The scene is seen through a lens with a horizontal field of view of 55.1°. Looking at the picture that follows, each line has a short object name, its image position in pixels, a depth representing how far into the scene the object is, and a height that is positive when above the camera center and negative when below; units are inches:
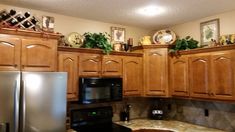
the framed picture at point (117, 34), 160.4 +28.0
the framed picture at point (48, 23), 131.2 +30.2
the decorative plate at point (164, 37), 158.7 +26.1
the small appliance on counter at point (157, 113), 161.5 -28.8
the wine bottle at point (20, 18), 110.3 +27.6
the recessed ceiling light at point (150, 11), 123.9 +35.7
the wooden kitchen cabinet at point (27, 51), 101.2 +11.0
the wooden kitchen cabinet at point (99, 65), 131.5 +5.2
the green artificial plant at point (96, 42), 135.9 +19.1
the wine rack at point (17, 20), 107.8 +26.4
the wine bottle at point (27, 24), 111.6 +24.8
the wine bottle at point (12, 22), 108.4 +25.0
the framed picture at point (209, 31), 138.8 +26.4
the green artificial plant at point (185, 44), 143.0 +18.4
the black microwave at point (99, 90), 128.0 -9.8
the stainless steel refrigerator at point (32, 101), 92.7 -12.1
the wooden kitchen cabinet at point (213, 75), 118.4 -1.2
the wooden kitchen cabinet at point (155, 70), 150.3 +2.1
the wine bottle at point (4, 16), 108.2 +27.9
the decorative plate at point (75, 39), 137.9 +21.2
